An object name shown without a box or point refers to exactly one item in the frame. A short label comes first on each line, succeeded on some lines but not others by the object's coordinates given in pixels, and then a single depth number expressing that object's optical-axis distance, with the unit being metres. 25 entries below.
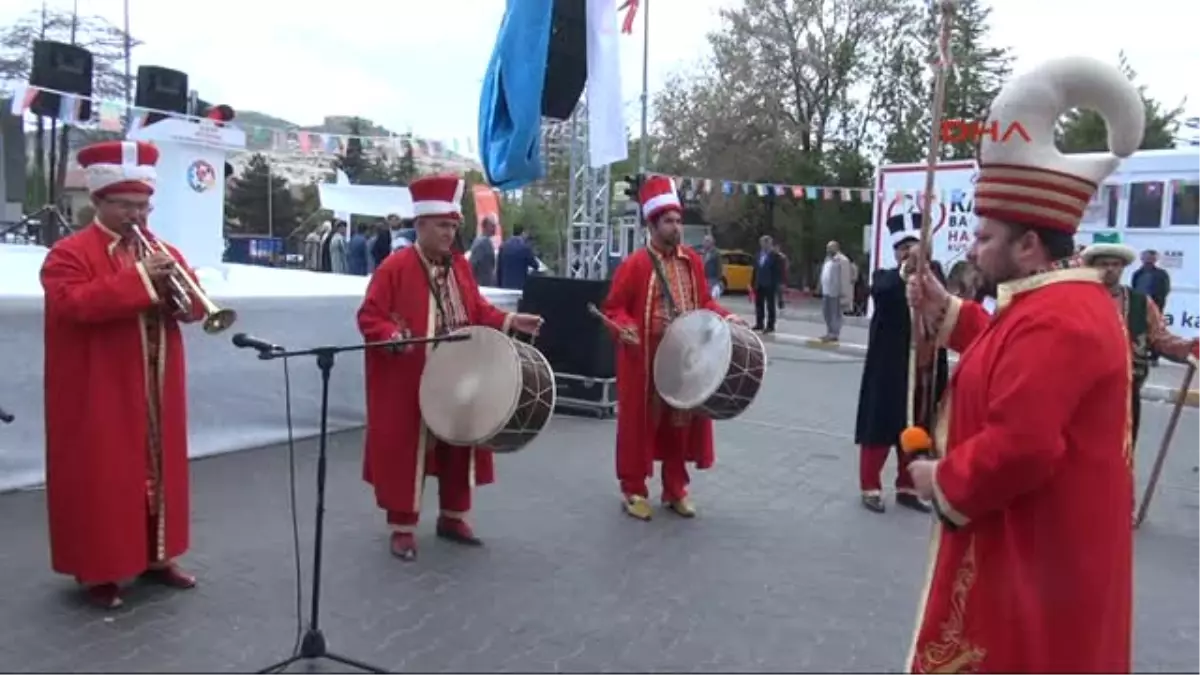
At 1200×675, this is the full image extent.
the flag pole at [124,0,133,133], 23.45
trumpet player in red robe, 4.43
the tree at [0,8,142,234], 23.13
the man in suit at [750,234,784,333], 19.60
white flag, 8.26
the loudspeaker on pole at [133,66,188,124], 12.57
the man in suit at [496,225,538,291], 14.06
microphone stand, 3.93
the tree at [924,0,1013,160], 34.12
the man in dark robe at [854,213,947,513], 6.71
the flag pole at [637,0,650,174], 12.75
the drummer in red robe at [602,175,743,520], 6.19
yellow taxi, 35.06
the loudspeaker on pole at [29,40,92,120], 12.08
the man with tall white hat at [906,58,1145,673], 2.35
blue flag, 8.09
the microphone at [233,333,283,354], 3.80
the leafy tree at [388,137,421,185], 49.88
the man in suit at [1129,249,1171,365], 14.51
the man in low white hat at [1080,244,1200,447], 6.36
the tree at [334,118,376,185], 49.70
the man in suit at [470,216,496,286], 14.46
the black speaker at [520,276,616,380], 9.39
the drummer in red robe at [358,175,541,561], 5.30
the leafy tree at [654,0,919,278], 35.53
